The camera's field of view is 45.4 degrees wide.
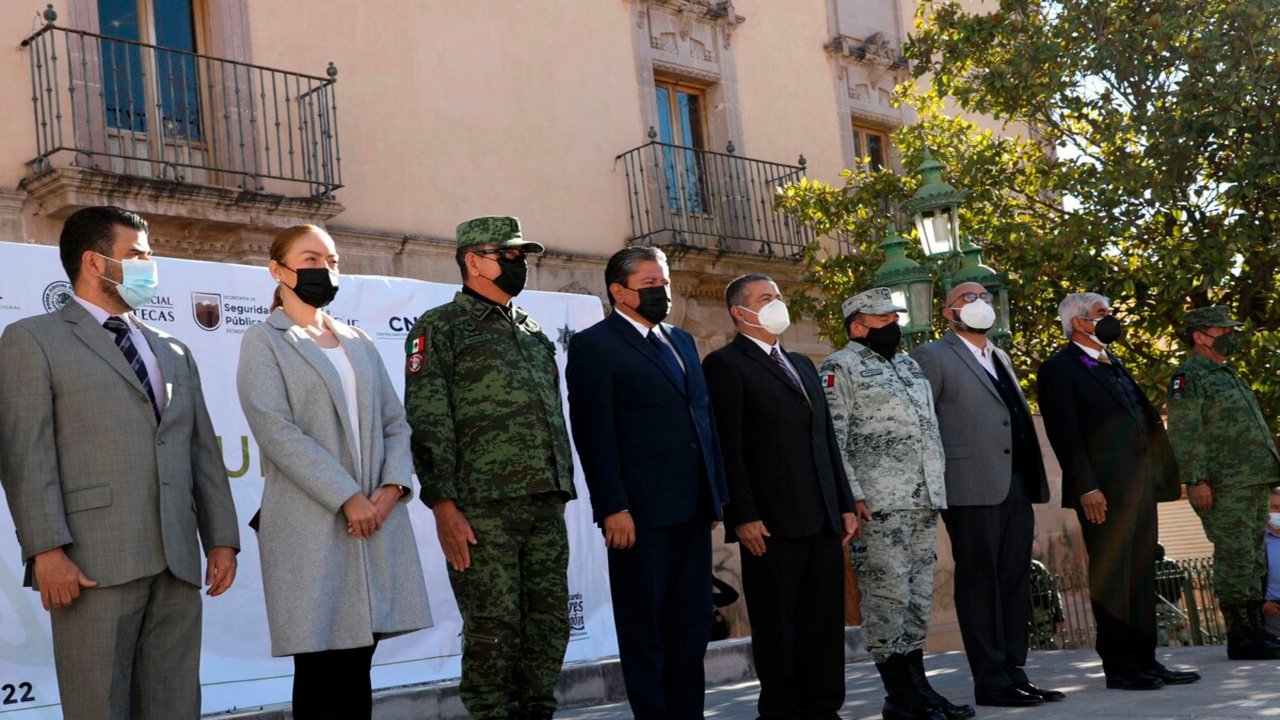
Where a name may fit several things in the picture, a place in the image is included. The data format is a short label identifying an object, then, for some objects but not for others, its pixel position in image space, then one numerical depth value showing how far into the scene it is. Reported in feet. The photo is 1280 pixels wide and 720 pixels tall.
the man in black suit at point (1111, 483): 23.13
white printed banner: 20.40
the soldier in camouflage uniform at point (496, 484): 16.51
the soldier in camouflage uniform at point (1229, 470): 27.12
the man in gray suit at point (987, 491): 21.76
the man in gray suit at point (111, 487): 14.14
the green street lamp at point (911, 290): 37.19
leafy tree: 38.75
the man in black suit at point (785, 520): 19.54
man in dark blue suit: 18.03
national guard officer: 20.65
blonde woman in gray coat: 15.34
